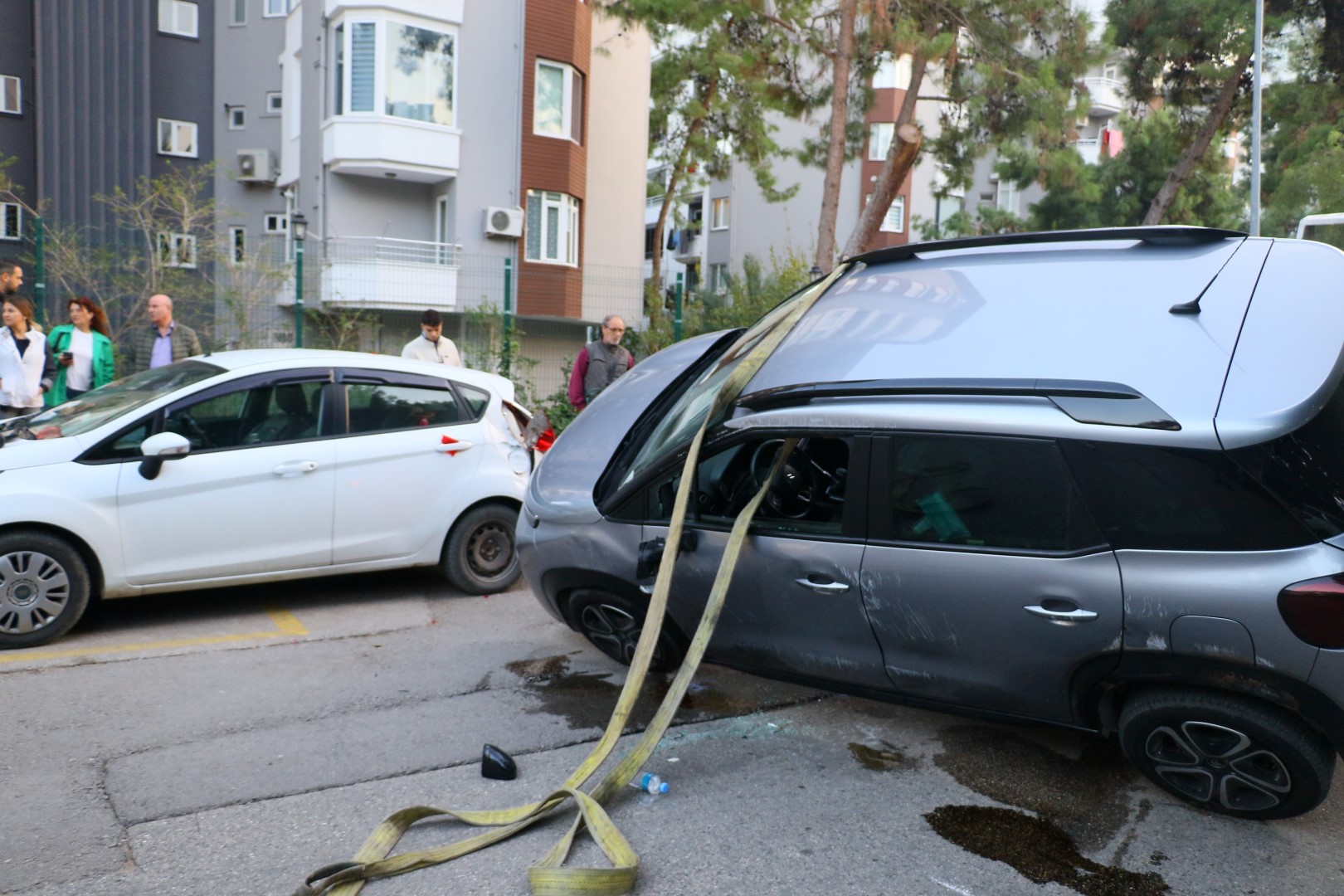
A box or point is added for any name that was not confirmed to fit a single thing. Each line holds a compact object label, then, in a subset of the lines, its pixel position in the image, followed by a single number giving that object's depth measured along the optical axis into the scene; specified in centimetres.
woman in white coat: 826
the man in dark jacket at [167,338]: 877
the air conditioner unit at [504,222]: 2245
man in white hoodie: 980
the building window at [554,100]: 2348
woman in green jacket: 863
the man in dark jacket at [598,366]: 1041
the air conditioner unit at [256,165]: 2905
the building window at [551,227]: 2359
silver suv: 352
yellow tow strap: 332
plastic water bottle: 411
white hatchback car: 582
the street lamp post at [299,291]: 1259
